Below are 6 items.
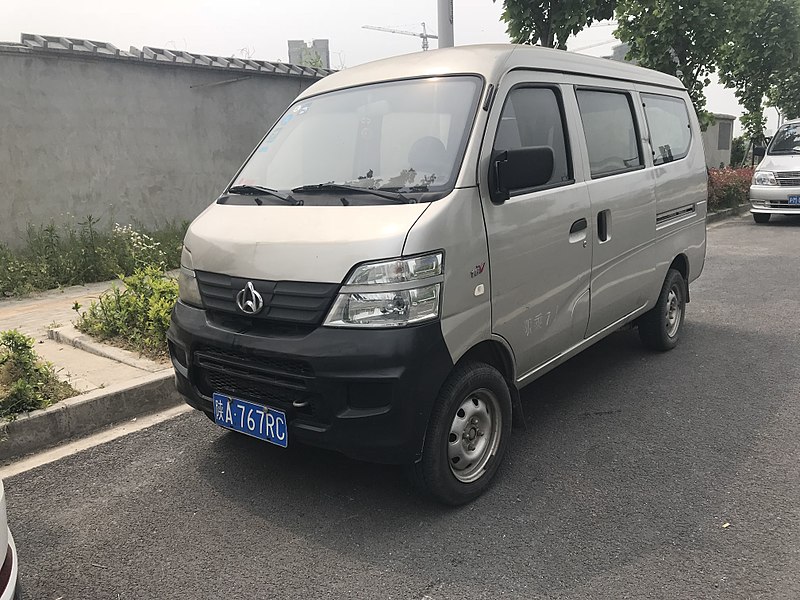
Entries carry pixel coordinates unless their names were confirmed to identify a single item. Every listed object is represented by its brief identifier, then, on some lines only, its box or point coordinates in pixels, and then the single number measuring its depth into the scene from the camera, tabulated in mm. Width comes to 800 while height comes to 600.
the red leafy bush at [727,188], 13570
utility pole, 7430
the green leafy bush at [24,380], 3807
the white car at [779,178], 11711
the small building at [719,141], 19547
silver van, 2688
